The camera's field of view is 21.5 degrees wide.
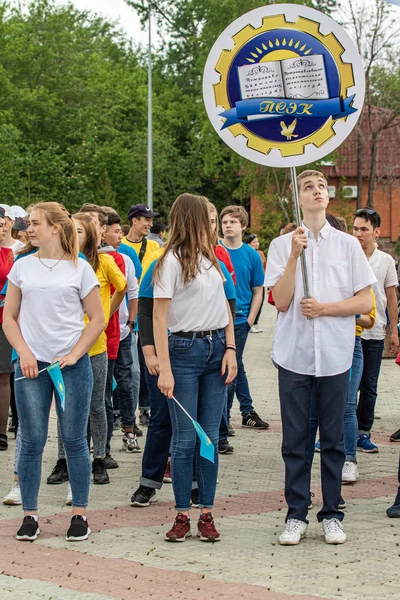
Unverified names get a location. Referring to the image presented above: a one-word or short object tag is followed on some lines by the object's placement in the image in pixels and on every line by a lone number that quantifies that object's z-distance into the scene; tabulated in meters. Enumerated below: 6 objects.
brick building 48.70
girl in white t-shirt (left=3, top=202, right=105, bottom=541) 6.15
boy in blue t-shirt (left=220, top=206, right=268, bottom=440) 9.73
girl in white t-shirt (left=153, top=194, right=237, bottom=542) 6.09
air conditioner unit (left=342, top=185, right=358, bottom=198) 52.16
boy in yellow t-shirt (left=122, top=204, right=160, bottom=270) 10.48
